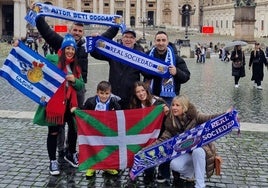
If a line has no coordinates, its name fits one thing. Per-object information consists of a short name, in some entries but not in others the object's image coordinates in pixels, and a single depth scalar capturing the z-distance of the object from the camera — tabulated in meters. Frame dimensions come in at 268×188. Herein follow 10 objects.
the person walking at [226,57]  36.59
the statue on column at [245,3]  36.81
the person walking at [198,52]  35.81
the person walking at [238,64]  18.11
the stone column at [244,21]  37.47
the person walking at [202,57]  35.26
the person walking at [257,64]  17.84
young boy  6.41
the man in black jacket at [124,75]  6.78
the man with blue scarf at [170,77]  6.58
